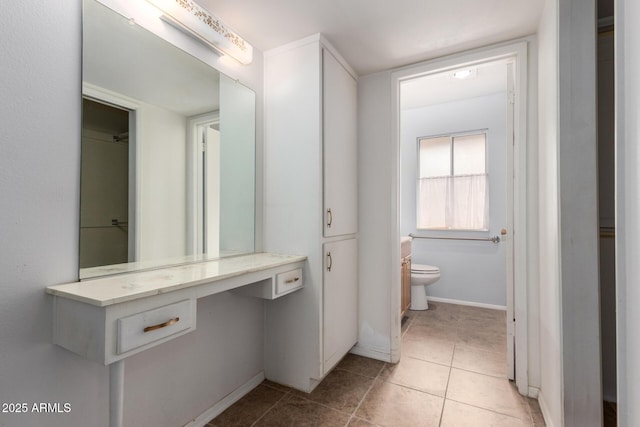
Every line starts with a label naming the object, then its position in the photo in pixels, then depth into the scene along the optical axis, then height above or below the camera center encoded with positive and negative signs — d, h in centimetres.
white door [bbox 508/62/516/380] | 196 -15
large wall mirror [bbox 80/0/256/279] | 118 +30
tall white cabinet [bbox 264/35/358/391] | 182 +10
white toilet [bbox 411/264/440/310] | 322 -72
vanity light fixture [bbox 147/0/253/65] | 139 +98
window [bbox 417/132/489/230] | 345 +40
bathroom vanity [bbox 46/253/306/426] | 92 -33
